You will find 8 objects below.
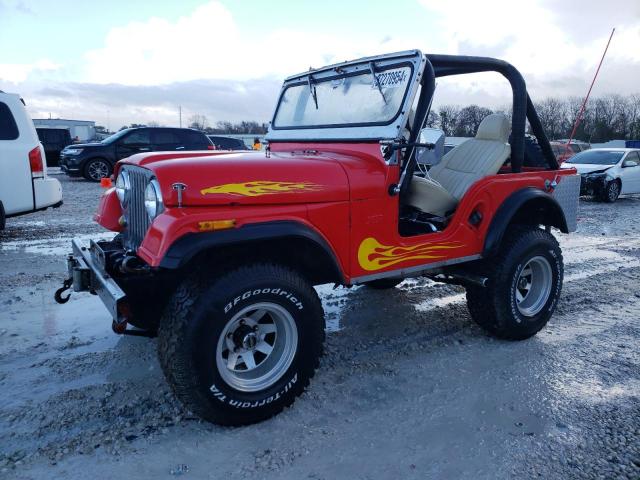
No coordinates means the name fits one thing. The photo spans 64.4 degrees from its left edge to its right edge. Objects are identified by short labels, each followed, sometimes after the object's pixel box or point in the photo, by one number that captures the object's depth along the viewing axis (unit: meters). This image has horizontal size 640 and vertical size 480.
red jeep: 2.74
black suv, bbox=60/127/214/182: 15.25
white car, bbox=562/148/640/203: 13.49
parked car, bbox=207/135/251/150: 18.56
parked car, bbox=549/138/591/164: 24.95
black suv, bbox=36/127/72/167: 21.09
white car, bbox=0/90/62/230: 6.79
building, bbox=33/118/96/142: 57.38
